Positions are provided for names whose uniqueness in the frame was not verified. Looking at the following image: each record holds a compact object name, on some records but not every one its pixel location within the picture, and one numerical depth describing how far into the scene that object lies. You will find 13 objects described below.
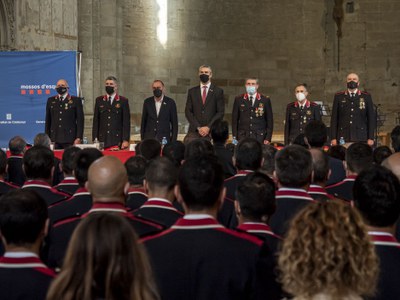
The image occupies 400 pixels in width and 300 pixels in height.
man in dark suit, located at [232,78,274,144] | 16.44
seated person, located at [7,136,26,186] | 11.27
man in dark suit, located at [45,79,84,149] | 15.87
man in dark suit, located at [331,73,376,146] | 16.32
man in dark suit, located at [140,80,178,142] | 16.34
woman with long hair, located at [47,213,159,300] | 3.39
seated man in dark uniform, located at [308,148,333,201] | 7.50
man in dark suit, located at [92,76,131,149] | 16.24
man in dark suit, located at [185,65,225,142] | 16.26
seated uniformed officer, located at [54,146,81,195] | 8.49
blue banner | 16.60
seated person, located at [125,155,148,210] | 7.67
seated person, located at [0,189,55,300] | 4.16
